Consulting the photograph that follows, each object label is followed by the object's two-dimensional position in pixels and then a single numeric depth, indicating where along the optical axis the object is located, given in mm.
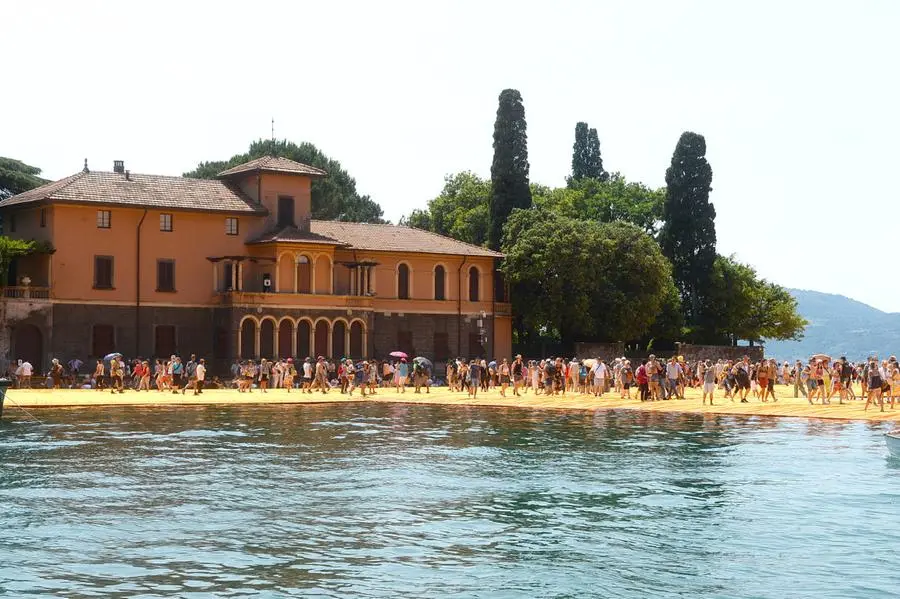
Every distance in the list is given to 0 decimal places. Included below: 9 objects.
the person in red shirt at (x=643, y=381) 50312
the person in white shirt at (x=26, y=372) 56938
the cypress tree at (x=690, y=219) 80062
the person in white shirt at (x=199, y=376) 55406
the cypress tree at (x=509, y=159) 75375
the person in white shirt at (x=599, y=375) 53344
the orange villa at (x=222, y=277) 64250
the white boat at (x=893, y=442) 29438
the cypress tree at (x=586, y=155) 105438
